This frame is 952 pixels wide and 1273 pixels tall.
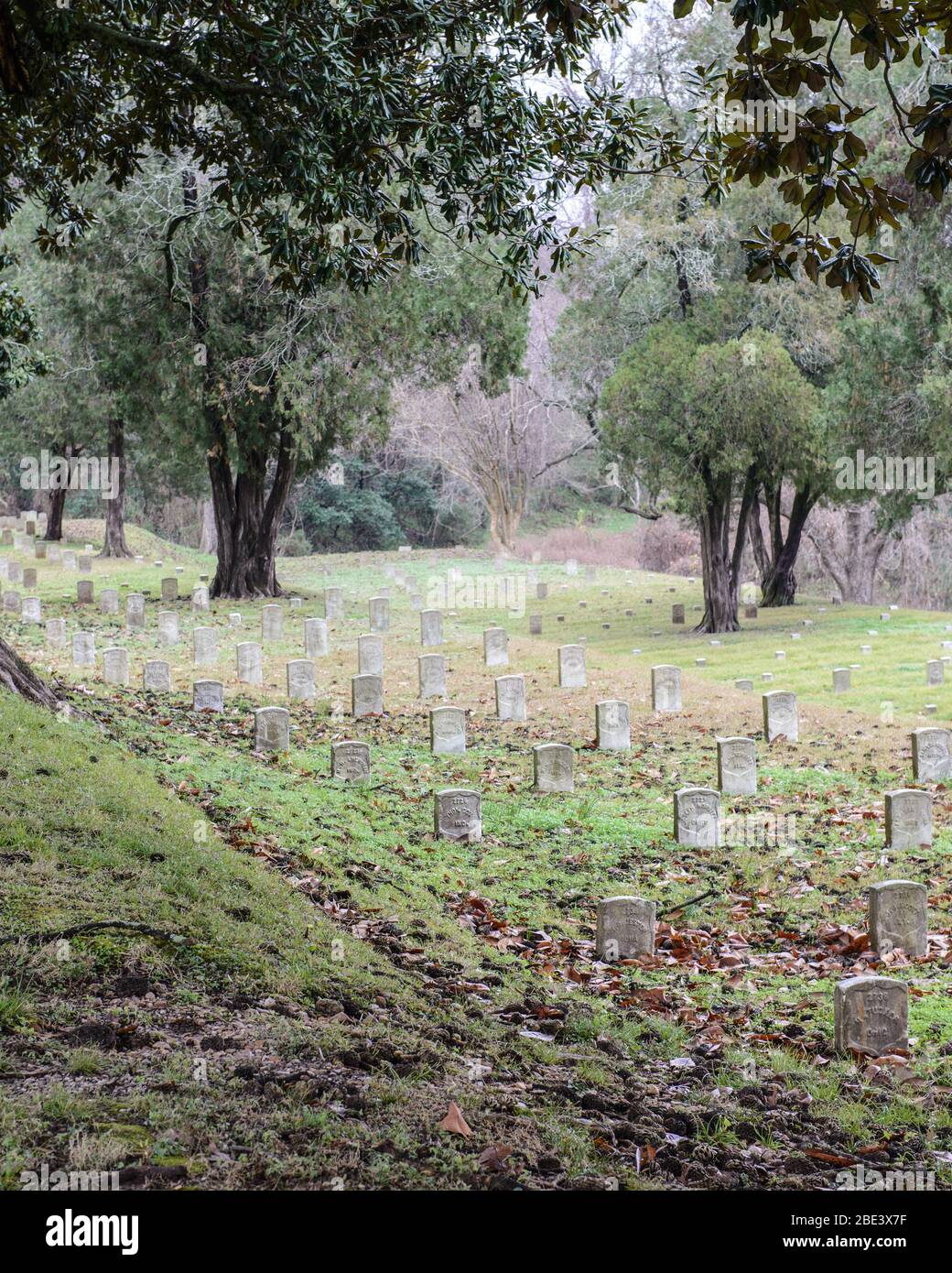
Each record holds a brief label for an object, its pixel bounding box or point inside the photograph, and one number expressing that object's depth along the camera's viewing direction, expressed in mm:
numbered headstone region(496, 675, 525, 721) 16406
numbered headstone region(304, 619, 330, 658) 21609
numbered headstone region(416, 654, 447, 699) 18031
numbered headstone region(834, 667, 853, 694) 18438
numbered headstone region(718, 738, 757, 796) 12633
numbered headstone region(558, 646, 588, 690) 18859
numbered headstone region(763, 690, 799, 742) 15102
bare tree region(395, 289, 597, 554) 50188
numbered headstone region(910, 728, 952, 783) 12938
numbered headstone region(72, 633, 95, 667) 18281
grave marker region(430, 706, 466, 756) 14234
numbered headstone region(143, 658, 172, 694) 16797
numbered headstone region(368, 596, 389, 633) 25453
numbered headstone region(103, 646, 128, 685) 17000
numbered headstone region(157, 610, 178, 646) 22094
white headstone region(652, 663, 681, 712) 17172
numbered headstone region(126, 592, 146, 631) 24266
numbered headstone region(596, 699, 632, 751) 14719
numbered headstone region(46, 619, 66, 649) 20844
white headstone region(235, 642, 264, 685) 18234
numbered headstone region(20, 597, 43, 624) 24031
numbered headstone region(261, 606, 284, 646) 23484
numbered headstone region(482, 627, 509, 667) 20812
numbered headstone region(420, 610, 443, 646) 22969
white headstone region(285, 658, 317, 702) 17062
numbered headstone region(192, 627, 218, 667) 19547
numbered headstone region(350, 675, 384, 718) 16297
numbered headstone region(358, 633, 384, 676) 19141
